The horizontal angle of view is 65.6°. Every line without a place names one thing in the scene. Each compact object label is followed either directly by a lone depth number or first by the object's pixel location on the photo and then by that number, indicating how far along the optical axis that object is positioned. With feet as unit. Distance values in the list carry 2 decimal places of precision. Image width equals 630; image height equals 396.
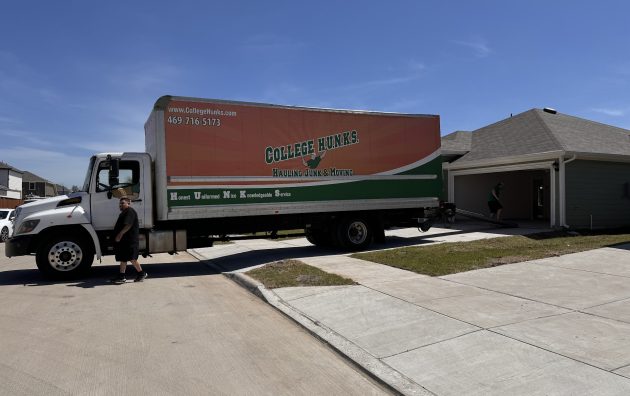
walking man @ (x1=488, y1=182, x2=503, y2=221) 57.67
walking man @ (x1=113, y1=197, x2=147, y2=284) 30.91
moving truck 33.06
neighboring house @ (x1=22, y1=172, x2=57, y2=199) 257.75
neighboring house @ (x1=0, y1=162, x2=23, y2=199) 205.01
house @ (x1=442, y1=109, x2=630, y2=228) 52.70
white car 69.82
